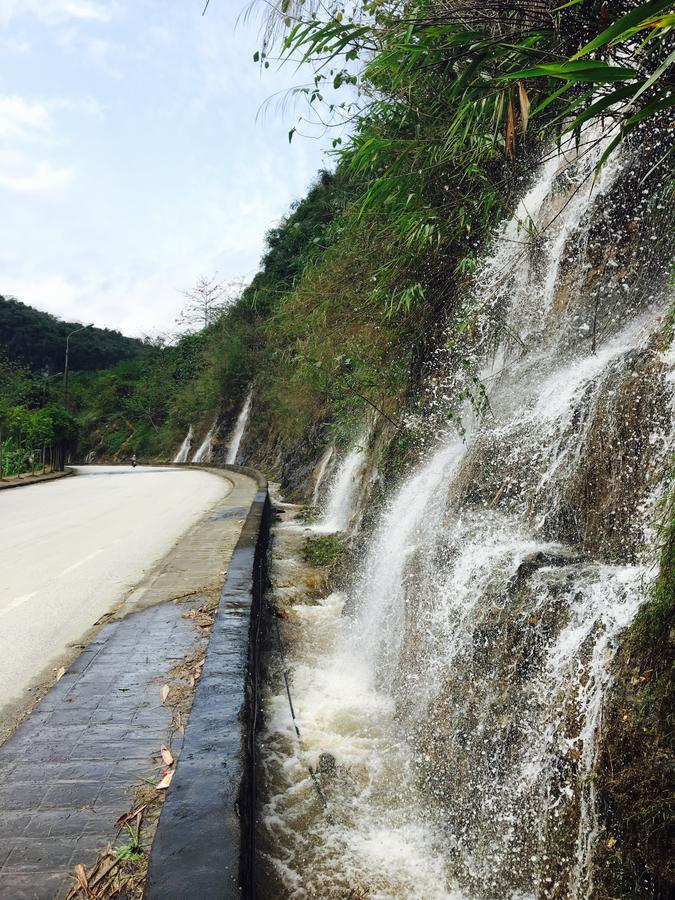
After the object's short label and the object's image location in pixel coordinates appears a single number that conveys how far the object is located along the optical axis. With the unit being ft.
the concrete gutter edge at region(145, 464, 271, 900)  6.41
